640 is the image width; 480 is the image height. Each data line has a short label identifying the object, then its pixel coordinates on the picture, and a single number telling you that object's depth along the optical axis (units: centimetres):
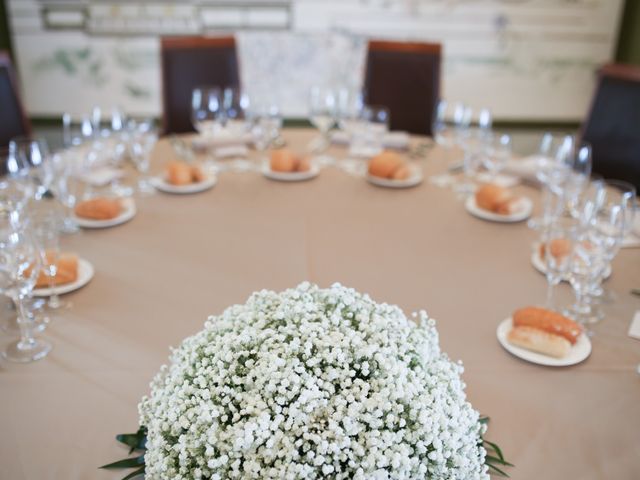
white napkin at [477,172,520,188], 202
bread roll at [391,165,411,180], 198
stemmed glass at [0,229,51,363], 110
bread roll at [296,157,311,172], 205
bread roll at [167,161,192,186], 190
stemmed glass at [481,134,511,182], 190
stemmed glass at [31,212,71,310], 126
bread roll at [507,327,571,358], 111
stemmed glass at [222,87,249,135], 227
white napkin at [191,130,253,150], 229
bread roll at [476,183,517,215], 174
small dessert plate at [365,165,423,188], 197
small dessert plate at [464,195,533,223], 173
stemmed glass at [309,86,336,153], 221
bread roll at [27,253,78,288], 130
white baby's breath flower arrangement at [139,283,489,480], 66
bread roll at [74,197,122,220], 164
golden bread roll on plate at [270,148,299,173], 202
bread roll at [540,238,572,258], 128
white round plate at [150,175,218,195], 188
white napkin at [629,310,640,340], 120
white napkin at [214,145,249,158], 222
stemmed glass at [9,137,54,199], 167
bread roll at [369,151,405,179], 198
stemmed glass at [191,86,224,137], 218
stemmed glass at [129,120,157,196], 191
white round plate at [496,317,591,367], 109
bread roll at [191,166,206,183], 194
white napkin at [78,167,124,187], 189
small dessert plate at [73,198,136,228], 163
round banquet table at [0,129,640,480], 93
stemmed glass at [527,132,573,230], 173
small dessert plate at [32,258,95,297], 130
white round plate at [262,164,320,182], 201
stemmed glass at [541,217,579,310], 126
